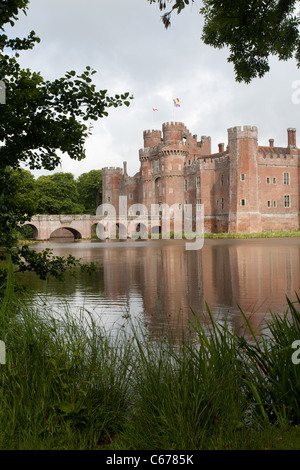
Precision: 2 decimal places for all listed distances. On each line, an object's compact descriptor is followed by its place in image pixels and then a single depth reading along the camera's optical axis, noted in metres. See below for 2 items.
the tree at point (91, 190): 82.88
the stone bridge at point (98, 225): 58.56
